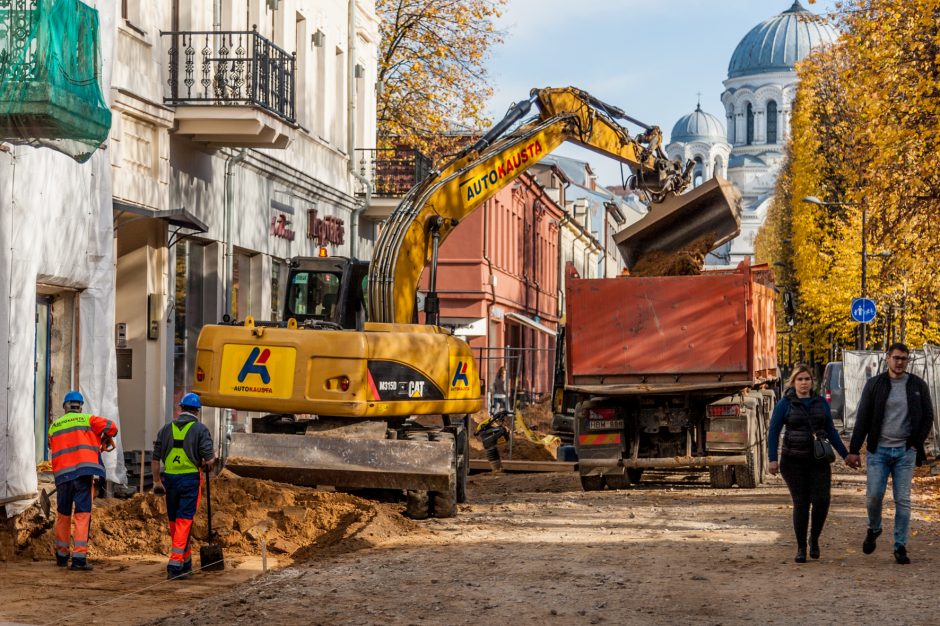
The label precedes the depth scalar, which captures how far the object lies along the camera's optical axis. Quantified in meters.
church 161.75
